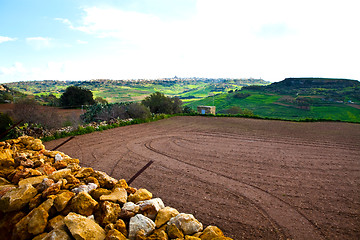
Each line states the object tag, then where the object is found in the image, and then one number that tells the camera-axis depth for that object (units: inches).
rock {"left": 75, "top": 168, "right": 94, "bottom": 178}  177.8
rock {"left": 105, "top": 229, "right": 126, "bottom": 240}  107.3
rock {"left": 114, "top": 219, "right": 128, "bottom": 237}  119.6
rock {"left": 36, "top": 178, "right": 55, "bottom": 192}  149.0
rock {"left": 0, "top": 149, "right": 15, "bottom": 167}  185.2
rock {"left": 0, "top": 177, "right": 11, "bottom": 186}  162.1
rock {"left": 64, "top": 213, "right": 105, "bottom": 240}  107.6
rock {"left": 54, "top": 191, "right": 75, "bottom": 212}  130.6
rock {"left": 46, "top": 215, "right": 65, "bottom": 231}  116.3
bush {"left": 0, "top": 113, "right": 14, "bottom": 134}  418.3
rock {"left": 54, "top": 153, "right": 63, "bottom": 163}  222.4
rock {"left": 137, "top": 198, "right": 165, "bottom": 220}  138.4
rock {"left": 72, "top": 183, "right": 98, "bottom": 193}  149.3
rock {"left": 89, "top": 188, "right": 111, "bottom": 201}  148.7
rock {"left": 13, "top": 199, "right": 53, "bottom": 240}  119.0
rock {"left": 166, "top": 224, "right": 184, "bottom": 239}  118.6
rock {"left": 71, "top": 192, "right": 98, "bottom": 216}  129.6
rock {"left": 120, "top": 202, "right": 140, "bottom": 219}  132.1
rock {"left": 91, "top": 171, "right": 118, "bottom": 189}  170.9
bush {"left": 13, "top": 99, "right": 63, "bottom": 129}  475.5
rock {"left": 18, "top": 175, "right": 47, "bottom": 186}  155.2
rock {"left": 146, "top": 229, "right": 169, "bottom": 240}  114.8
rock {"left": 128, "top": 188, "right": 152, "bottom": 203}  156.6
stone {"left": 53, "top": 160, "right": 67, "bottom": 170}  203.0
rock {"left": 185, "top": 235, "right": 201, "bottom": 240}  116.0
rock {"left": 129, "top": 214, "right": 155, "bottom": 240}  119.2
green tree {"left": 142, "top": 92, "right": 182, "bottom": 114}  866.8
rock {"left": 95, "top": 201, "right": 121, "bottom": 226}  126.9
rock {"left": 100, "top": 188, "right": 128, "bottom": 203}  142.9
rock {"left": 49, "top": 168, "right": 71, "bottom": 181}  164.9
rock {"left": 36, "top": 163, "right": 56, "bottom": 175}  181.6
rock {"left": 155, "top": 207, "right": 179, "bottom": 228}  133.1
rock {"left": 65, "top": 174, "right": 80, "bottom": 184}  164.2
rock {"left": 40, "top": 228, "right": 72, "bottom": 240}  106.3
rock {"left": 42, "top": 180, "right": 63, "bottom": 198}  140.3
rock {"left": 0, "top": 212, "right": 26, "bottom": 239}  128.3
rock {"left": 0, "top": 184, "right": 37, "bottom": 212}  131.8
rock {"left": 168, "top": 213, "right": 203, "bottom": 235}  127.3
